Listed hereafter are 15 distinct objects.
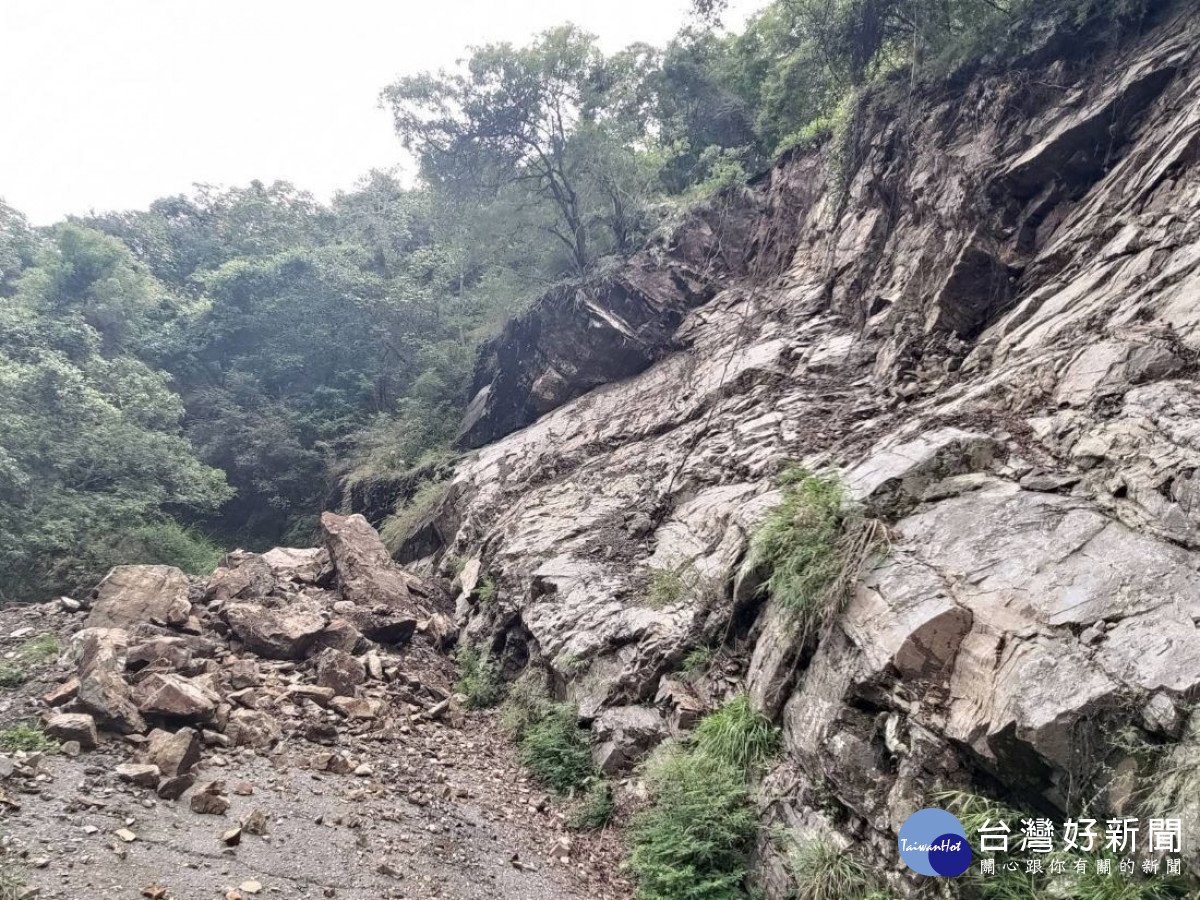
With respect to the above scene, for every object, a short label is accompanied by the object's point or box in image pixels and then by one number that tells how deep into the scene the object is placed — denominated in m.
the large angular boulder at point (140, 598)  7.16
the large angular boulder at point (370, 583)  8.20
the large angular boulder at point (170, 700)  5.34
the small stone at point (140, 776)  4.59
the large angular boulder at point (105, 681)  5.12
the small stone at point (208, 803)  4.45
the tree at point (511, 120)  13.65
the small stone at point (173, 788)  4.53
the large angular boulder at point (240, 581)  8.01
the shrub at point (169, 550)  11.84
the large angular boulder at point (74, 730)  4.89
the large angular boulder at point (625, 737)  5.51
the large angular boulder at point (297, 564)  9.30
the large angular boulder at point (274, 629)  7.11
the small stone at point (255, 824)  4.35
